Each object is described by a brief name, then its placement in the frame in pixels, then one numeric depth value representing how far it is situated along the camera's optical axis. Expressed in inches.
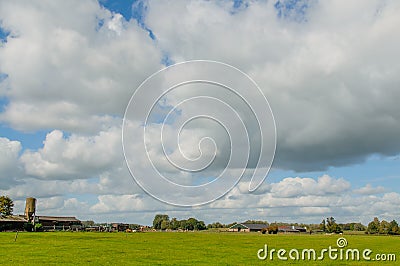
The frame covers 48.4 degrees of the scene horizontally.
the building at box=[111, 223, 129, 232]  5536.4
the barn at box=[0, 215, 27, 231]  4052.7
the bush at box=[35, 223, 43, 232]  4251.5
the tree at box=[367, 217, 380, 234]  6999.0
